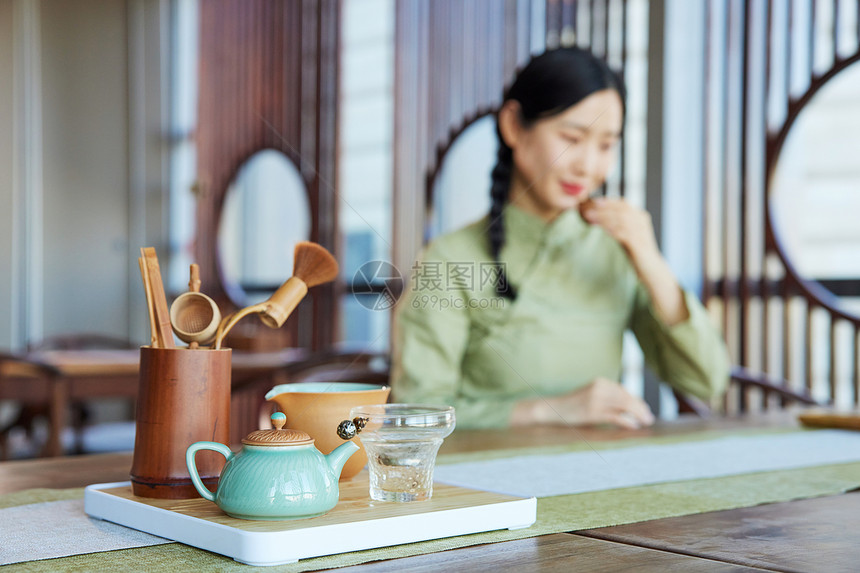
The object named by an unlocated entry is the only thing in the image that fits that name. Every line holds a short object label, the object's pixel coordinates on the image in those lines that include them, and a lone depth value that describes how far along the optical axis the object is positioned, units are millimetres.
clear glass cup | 686
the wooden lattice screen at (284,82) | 4098
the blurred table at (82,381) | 2752
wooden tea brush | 726
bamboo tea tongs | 725
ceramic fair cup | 742
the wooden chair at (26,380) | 2748
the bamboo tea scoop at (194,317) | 723
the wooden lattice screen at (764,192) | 2439
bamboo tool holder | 709
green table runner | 594
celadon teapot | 619
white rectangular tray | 592
